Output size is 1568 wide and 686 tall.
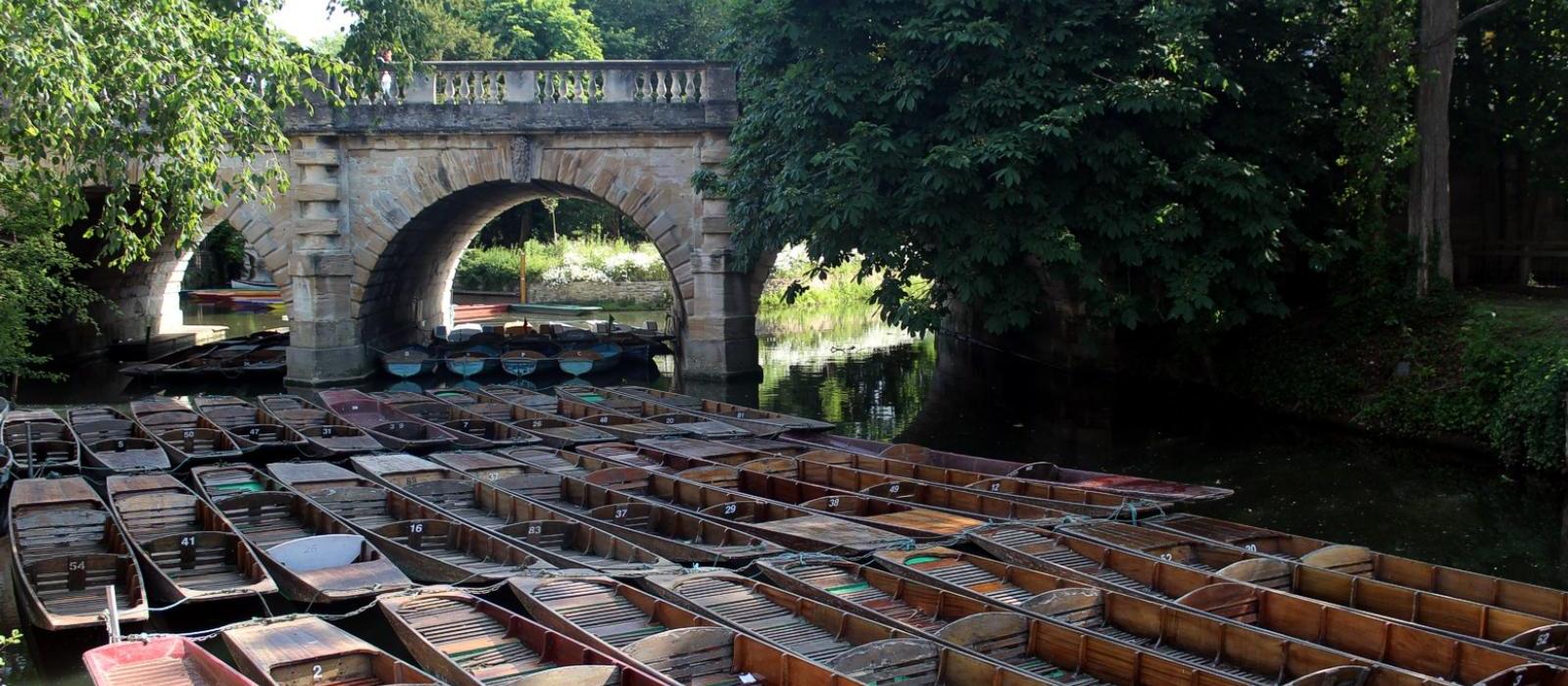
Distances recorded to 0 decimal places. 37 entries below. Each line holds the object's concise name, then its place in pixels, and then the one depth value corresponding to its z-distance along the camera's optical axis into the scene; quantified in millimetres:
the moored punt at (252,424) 12562
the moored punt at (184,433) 11930
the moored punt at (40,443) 11383
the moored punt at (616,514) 8562
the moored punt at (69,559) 7537
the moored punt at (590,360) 19938
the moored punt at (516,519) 8406
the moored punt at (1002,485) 9727
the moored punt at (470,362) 19734
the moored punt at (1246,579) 6762
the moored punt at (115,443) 11516
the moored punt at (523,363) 19766
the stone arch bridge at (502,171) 17891
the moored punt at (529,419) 12898
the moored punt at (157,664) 6121
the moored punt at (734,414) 13469
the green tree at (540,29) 34469
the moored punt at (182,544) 7857
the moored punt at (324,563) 7684
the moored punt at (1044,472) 10055
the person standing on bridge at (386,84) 17812
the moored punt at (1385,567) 7207
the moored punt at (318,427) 12328
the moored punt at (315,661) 6230
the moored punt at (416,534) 8289
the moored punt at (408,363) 19094
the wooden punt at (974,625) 6434
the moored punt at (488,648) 6059
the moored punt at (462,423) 12905
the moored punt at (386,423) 12789
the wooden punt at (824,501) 9180
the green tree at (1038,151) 13195
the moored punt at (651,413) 13153
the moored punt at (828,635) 6234
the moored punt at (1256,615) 6352
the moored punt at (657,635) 6305
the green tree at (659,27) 35625
